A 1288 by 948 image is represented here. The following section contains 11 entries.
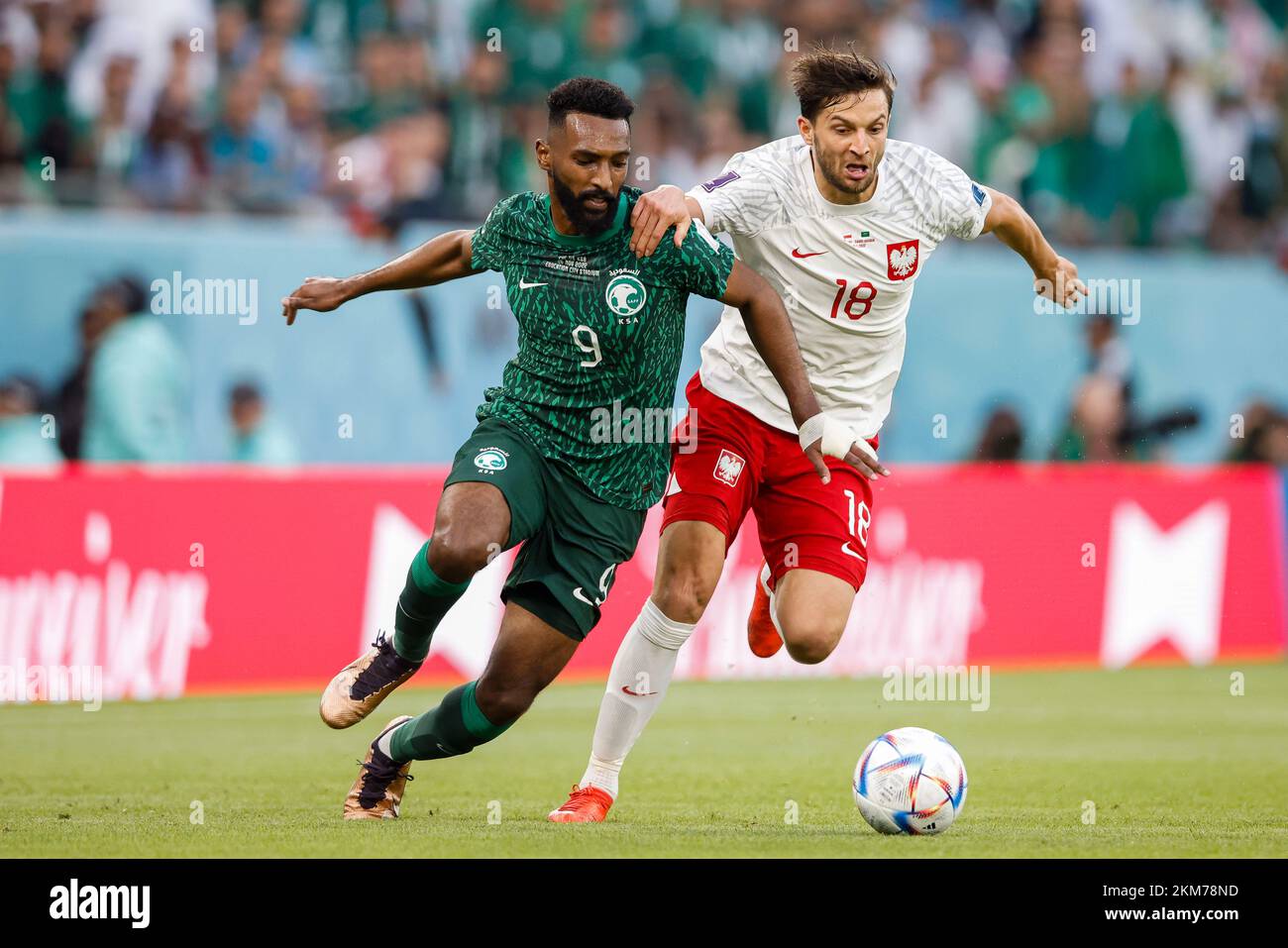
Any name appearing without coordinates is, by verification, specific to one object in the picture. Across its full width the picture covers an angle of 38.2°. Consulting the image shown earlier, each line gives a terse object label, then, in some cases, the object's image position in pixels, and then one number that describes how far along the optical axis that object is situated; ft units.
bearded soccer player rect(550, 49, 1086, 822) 24.54
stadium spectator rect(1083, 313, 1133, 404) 57.47
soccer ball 22.68
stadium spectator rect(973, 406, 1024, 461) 53.47
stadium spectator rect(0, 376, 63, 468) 45.65
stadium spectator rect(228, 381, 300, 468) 48.47
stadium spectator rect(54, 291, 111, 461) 46.52
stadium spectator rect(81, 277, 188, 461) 46.44
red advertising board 38.78
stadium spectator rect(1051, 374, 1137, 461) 55.36
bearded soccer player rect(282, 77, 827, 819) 22.18
